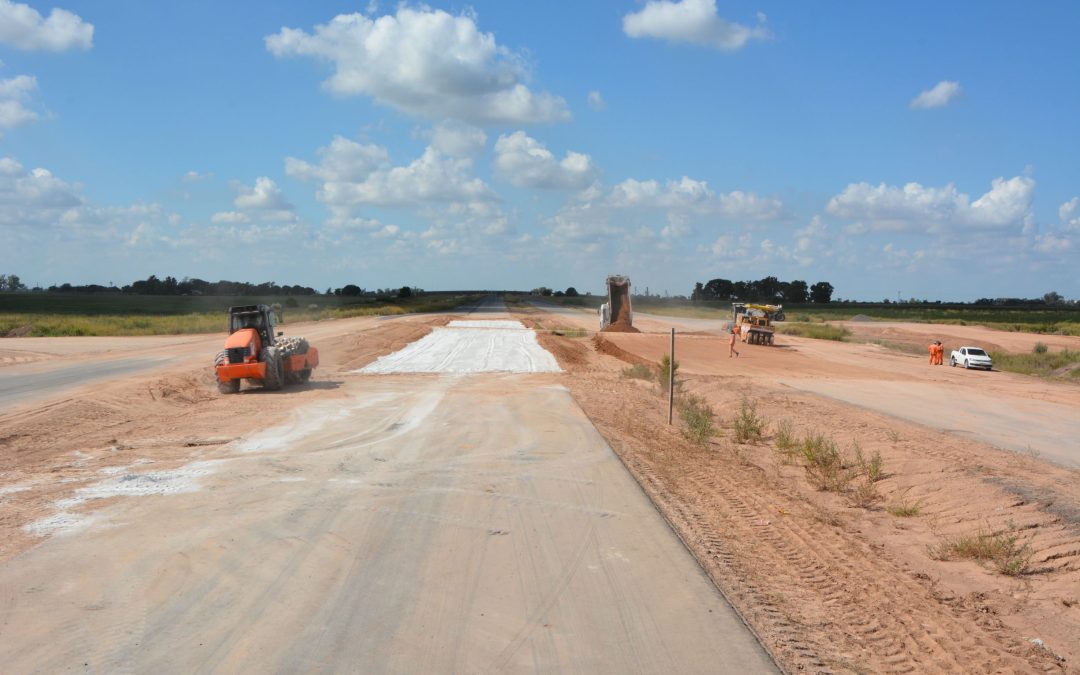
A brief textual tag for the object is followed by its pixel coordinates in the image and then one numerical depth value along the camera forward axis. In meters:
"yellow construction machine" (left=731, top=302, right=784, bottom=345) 50.38
